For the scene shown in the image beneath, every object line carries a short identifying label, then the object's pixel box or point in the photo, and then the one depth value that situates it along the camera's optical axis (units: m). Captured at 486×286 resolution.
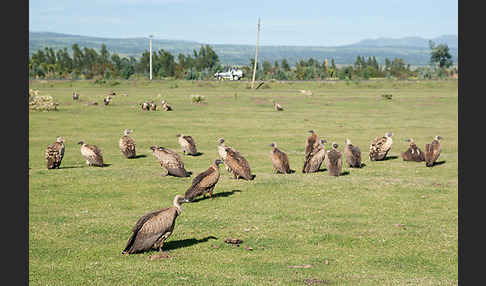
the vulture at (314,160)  23.80
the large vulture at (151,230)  12.80
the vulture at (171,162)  22.34
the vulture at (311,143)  28.25
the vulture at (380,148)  27.25
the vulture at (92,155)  25.00
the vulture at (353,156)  25.36
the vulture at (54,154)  24.22
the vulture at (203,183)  18.33
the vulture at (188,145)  28.91
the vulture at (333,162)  23.05
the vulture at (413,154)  27.19
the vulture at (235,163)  21.95
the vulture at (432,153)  25.88
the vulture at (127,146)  27.75
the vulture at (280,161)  23.36
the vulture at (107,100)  59.38
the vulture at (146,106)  54.84
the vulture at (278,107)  55.90
